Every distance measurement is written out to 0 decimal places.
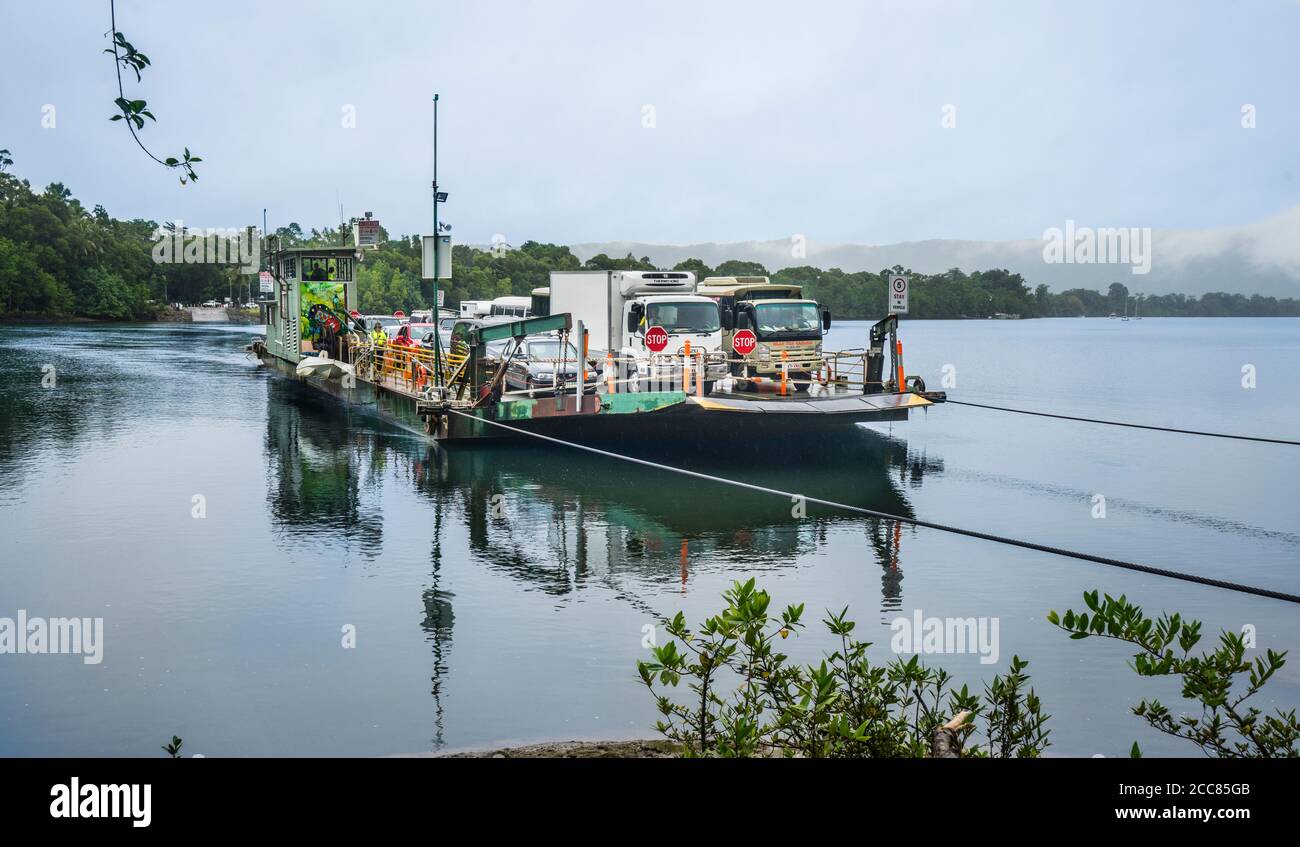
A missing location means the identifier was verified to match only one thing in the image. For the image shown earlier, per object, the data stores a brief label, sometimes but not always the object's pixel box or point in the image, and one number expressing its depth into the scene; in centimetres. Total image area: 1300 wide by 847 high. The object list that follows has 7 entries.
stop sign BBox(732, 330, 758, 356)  2765
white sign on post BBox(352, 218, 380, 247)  4010
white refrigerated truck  2780
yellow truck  3014
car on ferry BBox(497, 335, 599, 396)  2647
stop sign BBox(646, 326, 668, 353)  2633
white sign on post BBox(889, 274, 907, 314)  2388
